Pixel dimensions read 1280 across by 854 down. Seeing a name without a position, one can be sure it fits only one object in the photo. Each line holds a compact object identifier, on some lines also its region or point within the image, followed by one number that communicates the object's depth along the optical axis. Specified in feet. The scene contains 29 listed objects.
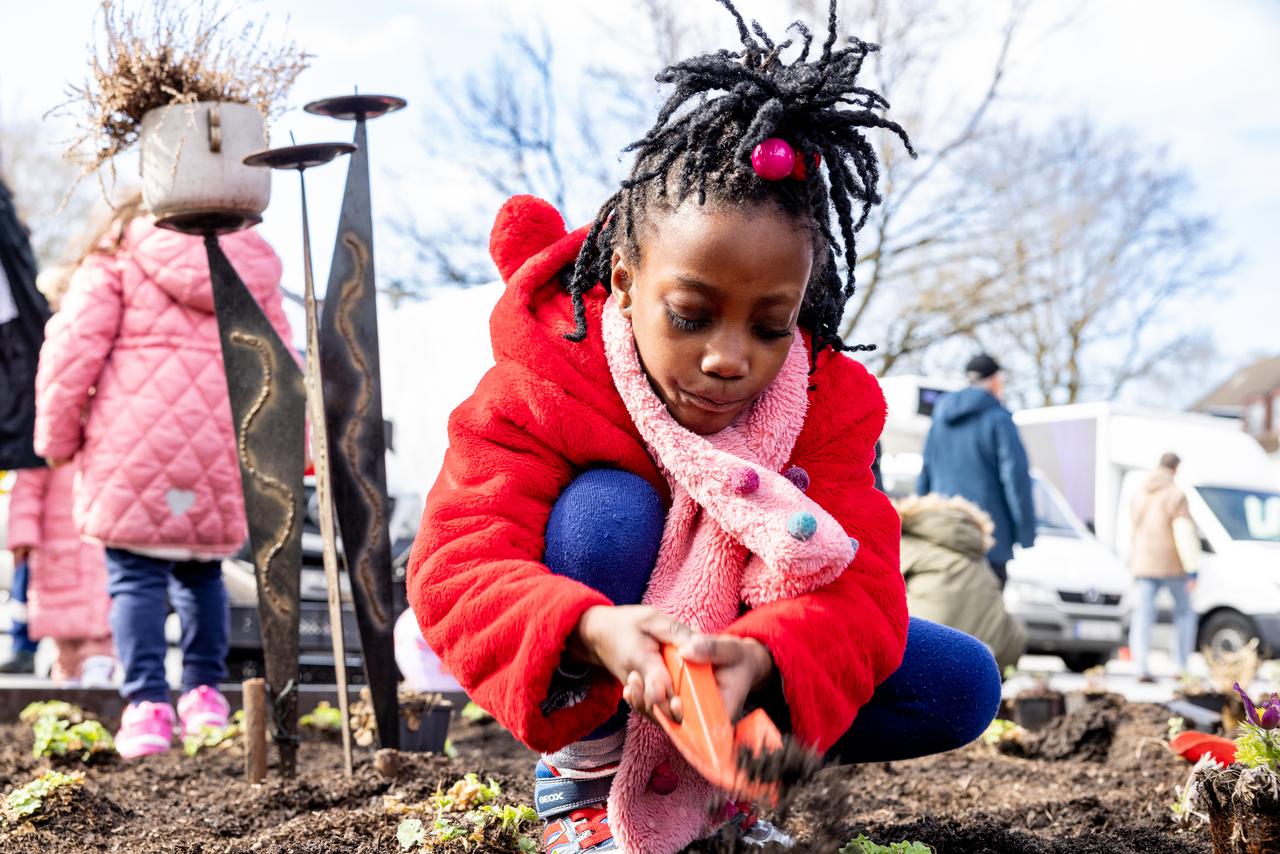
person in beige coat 32.94
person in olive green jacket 18.07
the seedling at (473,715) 16.05
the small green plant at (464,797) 7.86
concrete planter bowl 10.68
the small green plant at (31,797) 8.63
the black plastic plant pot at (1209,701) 15.97
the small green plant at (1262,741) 6.77
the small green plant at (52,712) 13.12
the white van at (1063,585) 35.70
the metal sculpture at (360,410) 10.50
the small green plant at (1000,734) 14.07
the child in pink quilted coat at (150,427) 13.62
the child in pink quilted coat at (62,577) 18.89
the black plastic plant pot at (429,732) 12.02
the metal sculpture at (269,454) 11.00
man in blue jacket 23.71
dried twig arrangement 10.64
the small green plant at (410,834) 7.47
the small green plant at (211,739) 12.71
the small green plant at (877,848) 6.60
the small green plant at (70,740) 11.57
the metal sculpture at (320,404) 10.05
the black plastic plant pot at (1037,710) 16.16
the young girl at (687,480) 6.01
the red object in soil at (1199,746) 9.13
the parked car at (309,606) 22.00
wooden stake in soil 10.55
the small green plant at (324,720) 14.64
